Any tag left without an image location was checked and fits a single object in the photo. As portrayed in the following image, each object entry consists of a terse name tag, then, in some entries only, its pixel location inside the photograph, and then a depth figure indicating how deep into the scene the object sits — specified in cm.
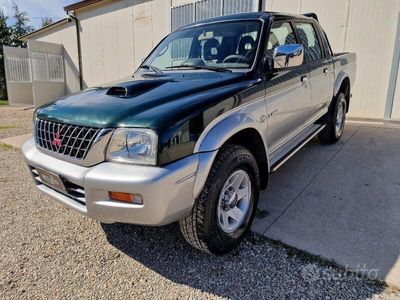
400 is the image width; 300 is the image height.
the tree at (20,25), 2734
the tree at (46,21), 3741
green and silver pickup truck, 193
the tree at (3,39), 2147
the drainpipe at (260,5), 742
